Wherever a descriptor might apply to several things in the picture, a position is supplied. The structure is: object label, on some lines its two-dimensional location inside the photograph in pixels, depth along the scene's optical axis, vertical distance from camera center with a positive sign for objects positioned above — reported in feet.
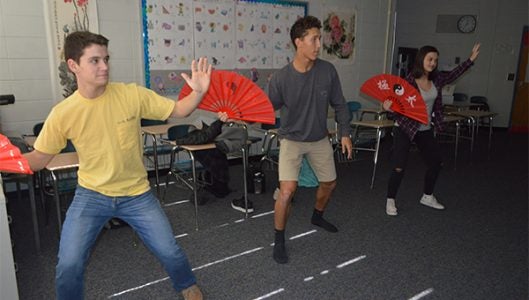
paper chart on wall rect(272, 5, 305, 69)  19.52 +1.79
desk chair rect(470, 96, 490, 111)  28.60 -1.97
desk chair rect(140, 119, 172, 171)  14.83 -3.02
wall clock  29.19 +3.56
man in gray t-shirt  9.07 -0.94
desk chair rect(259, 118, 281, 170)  15.29 -3.29
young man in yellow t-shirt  5.90 -1.29
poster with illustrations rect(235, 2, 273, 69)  18.31 +1.53
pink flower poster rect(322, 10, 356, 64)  21.48 +1.86
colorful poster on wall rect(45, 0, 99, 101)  13.91 +1.43
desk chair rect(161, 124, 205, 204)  13.35 -3.38
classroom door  28.35 -1.49
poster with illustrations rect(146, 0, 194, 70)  15.96 +1.34
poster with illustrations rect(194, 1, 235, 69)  17.10 +1.56
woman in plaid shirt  11.68 -1.47
